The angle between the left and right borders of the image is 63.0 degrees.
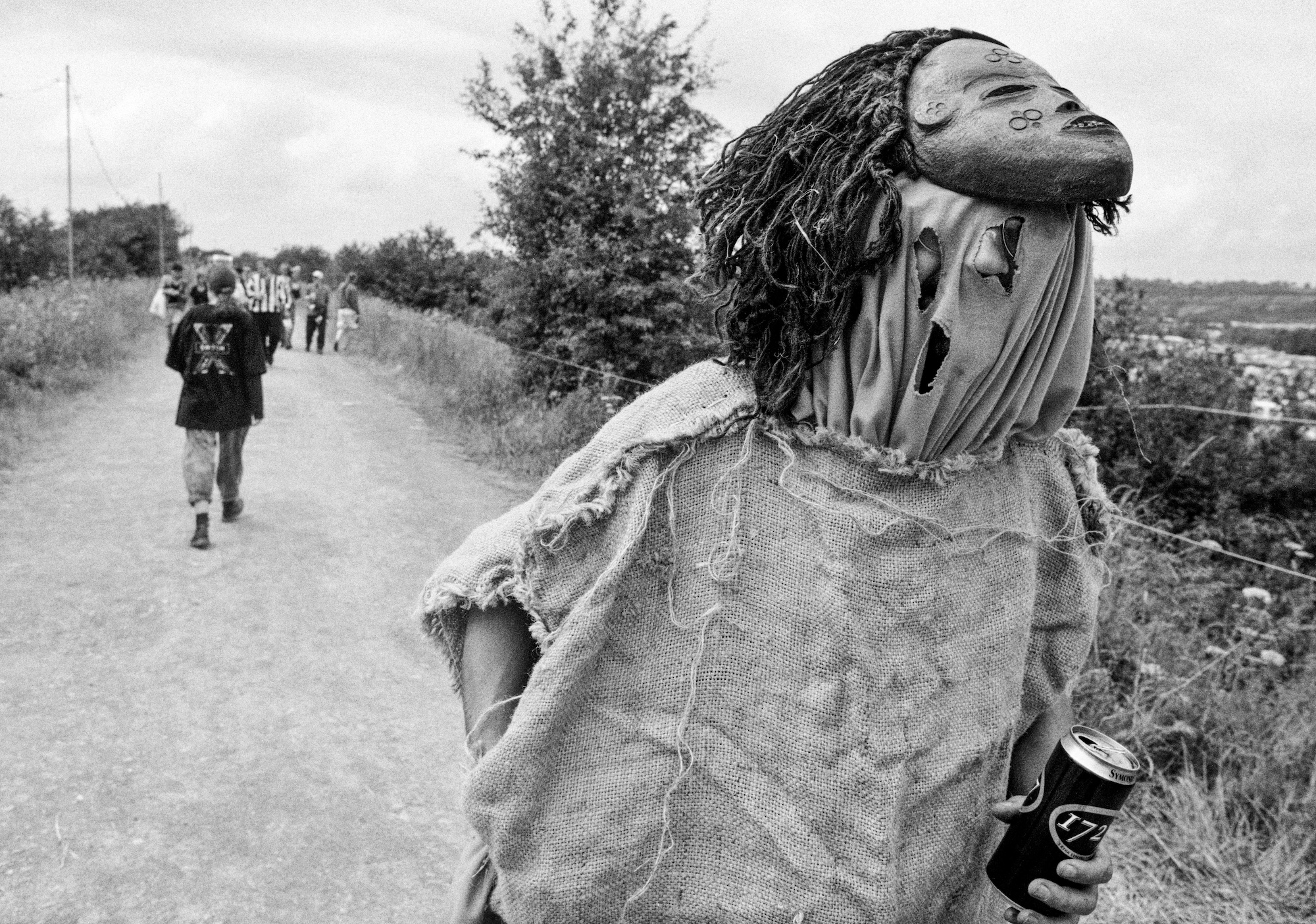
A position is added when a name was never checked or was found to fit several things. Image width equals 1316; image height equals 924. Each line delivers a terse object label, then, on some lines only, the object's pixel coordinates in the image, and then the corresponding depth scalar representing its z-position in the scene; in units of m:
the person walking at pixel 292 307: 20.02
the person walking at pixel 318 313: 20.30
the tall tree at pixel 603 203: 9.59
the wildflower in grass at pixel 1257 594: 4.48
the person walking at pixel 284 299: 16.69
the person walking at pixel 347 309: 20.44
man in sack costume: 1.17
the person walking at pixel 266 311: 13.91
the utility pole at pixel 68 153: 23.67
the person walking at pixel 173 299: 14.53
